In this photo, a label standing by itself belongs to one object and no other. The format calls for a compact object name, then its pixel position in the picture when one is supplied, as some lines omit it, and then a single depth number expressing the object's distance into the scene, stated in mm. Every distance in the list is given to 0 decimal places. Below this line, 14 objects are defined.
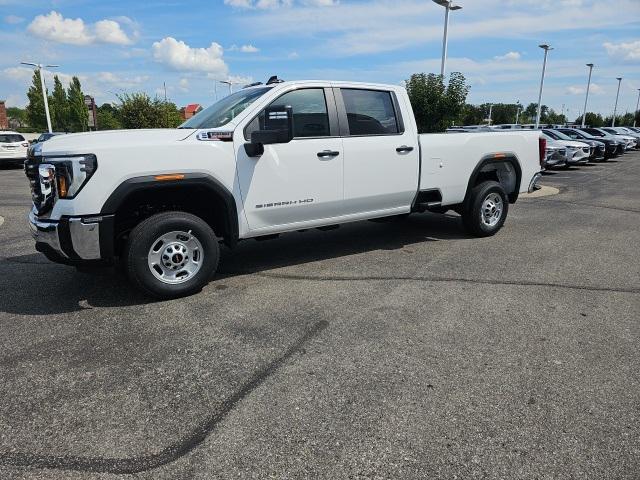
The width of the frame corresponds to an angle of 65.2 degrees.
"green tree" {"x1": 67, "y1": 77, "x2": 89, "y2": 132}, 56219
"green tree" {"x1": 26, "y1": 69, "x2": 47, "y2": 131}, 57094
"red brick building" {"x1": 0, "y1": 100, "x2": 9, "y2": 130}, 86750
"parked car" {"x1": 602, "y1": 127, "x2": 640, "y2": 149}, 34000
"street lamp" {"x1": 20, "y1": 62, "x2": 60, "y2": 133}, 45000
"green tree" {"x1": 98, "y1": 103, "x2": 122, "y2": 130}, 58094
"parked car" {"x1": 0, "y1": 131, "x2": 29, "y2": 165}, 20642
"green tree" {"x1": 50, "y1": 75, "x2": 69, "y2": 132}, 59594
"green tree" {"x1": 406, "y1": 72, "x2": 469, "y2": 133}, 15938
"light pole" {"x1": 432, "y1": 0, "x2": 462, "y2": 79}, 20391
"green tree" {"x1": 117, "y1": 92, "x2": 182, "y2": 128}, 32281
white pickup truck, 4156
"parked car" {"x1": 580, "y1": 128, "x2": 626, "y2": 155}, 26328
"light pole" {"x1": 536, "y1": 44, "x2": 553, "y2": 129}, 40438
